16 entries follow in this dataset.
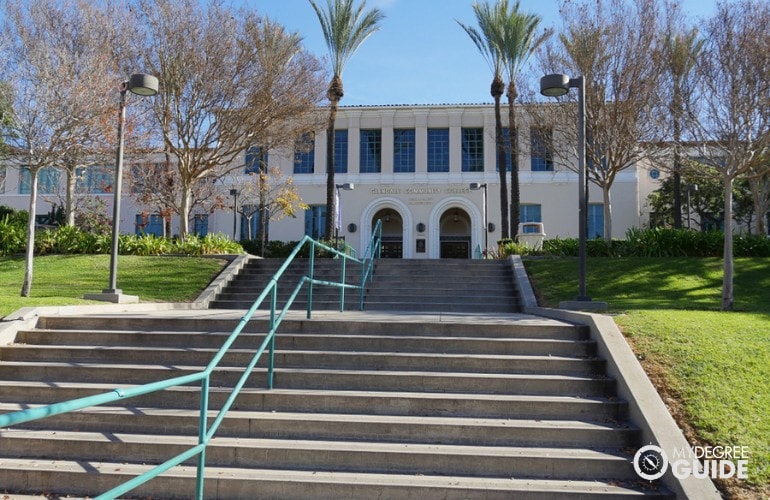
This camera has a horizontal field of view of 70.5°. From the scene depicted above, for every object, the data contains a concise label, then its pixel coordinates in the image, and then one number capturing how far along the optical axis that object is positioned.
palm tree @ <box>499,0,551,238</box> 21.64
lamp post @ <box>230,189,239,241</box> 25.13
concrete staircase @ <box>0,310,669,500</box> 4.16
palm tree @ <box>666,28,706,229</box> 10.78
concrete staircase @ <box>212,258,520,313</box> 11.07
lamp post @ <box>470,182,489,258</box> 23.17
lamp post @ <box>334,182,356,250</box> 21.84
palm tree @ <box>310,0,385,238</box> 21.38
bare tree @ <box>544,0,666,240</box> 14.49
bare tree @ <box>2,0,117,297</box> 10.71
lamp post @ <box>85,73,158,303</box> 9.45
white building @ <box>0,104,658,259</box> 29.16
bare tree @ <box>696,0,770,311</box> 9.56
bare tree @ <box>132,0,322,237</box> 15.62
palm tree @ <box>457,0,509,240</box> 21.92
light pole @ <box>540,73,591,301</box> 8.84
